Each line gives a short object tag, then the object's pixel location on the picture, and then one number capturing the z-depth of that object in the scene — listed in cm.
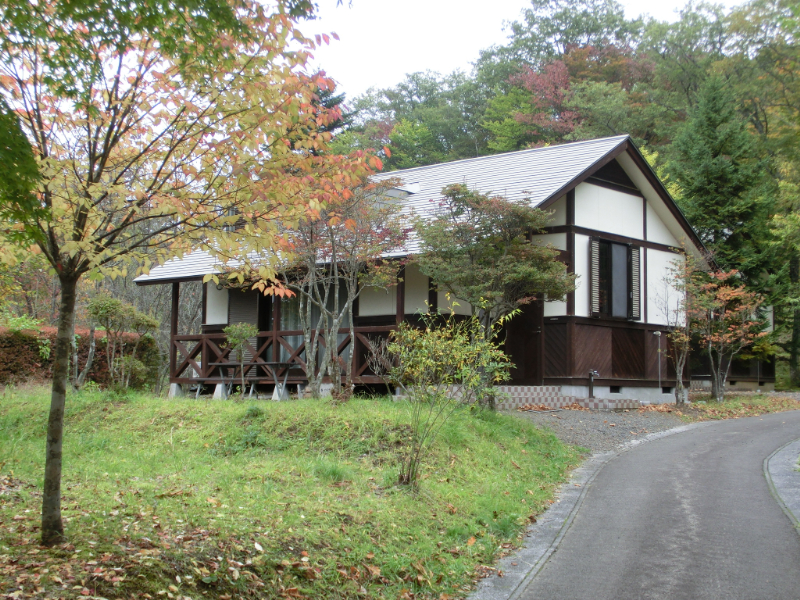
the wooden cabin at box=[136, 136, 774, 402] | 1596
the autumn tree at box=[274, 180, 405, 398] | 1157
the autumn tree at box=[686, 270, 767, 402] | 1755
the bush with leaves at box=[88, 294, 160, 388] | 1345
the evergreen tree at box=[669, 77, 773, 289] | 2230
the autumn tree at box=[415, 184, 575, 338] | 1234
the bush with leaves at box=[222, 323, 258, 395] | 1463
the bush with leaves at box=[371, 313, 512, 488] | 808
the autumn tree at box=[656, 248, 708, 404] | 1750
